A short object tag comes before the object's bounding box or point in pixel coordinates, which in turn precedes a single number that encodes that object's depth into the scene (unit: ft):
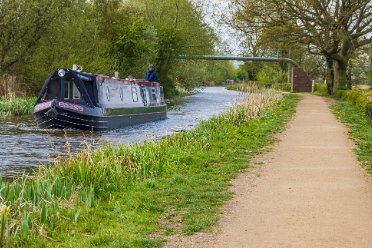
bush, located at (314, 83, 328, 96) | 140.57
